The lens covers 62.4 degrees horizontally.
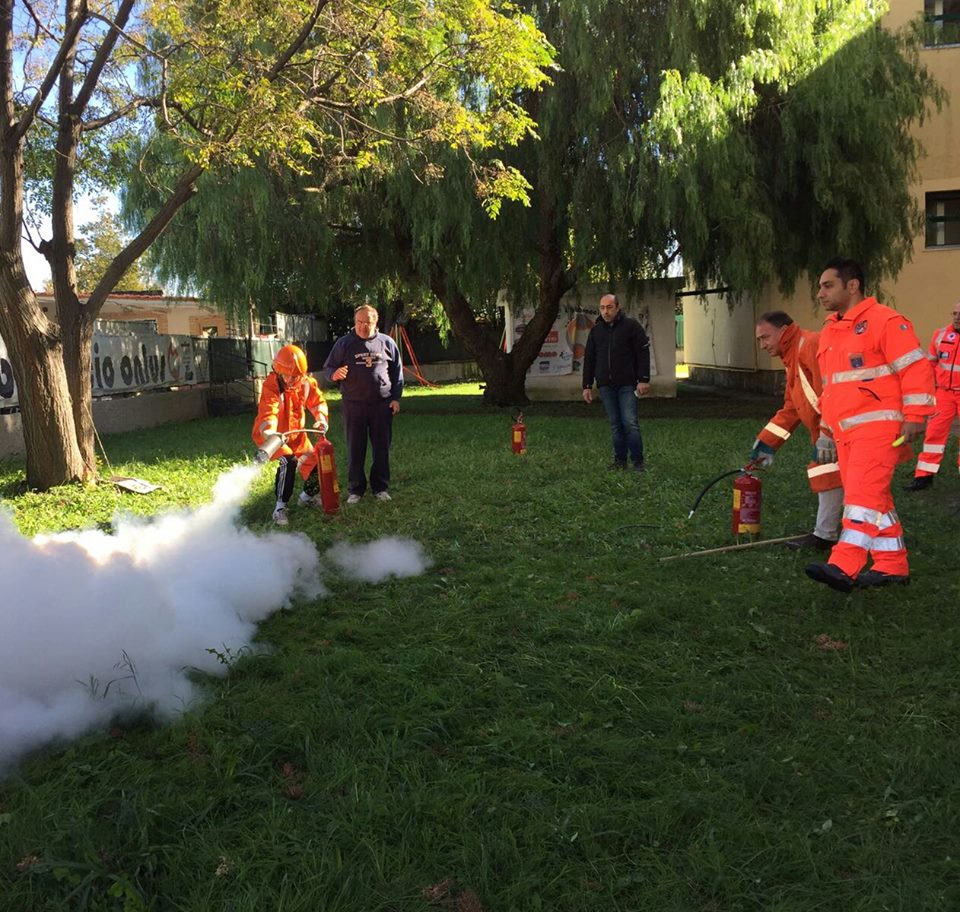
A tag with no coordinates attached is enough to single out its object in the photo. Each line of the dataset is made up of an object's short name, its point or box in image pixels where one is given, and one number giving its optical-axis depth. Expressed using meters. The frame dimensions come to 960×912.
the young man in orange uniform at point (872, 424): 4.23
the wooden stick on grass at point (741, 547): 5.50
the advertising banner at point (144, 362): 14.87
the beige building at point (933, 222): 17.06
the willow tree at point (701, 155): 13.52
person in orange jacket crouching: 6.57
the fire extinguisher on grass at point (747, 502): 5.65
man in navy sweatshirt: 7.36
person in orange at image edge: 7.49
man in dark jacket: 8.64
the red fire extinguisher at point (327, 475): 6.77
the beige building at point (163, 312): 28.09
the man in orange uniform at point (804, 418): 5.25
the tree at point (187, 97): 8.11
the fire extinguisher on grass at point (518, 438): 10.55
